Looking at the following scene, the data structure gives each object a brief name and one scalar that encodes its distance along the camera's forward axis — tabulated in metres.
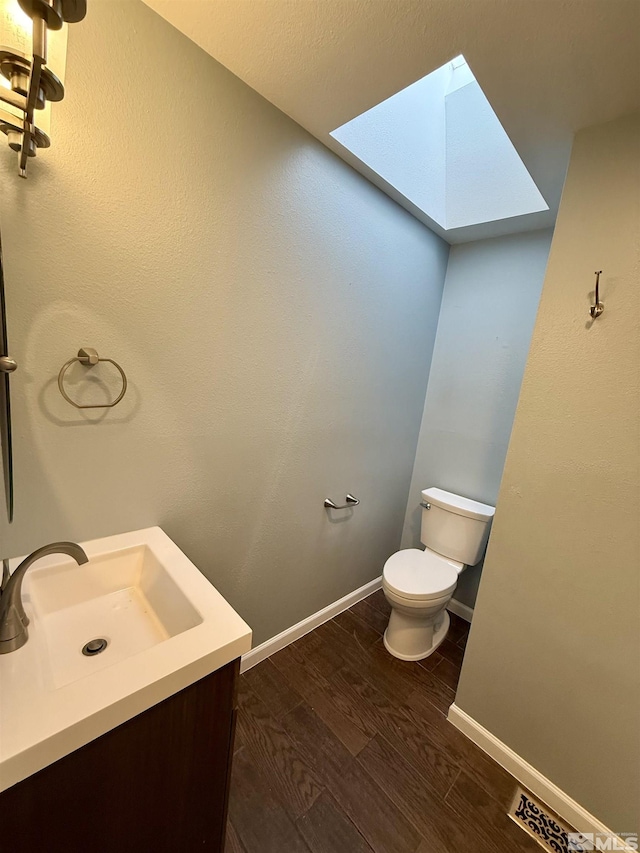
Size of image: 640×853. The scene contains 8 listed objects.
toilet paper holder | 1.93
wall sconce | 0.60
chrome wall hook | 1.11
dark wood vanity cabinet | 0.58
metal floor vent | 1.17
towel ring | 0.95
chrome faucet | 0.71
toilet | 1.72
